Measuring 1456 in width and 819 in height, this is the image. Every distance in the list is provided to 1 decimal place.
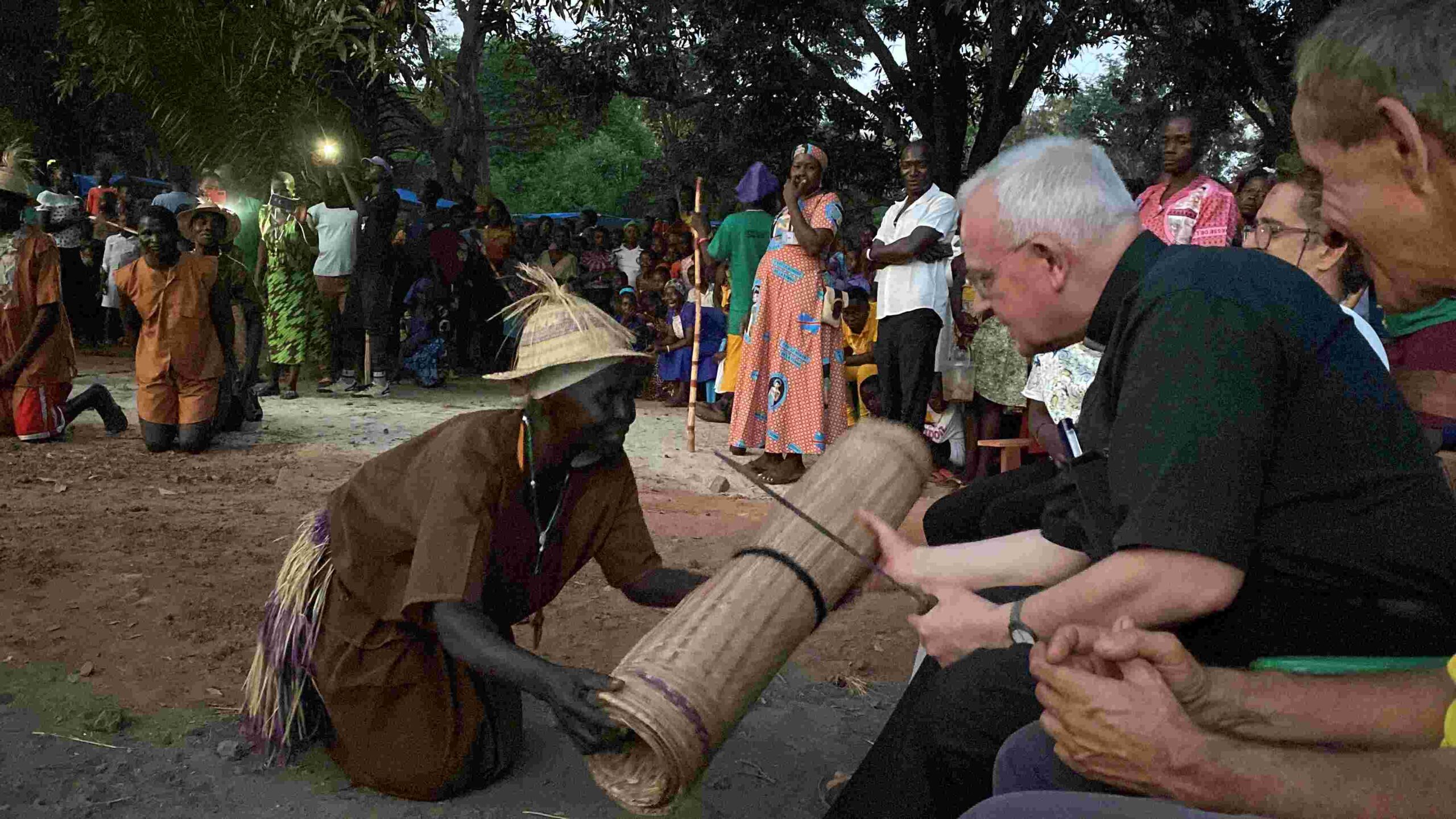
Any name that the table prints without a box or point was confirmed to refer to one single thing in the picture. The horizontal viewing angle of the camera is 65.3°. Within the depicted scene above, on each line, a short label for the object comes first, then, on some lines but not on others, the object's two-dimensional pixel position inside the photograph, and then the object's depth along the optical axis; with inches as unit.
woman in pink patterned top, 207.3
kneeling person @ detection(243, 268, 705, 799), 101.0
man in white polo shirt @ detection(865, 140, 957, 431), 246.1
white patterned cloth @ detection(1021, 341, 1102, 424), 177.6
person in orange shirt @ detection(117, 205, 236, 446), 285.0
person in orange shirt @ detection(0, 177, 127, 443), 286.4
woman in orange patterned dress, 262.4
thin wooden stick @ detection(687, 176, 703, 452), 272.7
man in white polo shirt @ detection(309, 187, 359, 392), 388.5
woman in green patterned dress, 374.3
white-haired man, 57.7
